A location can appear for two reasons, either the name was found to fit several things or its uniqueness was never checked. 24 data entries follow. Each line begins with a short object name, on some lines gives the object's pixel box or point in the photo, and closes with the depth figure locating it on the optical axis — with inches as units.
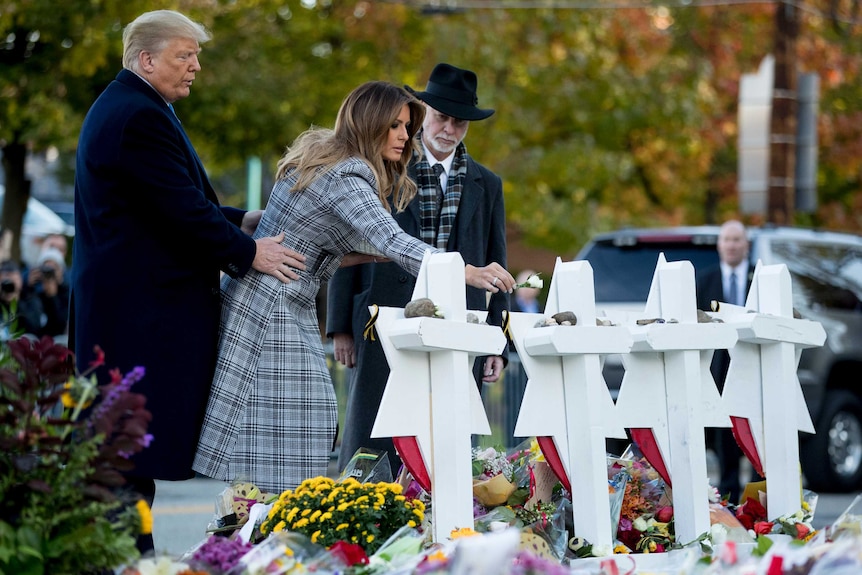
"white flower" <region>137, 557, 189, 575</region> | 254.1
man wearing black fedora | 432.1
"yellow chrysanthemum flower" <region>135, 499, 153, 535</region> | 253.3
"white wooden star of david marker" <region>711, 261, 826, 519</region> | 388.2
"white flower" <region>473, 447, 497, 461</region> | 399.5
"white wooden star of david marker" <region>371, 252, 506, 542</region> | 323.0
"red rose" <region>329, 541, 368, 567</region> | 279.9
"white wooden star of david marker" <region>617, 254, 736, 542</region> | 362.9
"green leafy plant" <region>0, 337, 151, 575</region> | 247.0
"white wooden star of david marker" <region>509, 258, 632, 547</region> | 340.2
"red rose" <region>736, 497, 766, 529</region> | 394.9
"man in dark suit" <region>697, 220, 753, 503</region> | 693.3
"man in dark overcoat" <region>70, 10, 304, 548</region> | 335.0
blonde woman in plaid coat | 346.3
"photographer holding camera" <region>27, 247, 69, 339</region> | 891.4
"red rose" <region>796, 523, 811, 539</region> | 368.0
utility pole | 1209.4
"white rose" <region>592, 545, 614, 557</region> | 336.5
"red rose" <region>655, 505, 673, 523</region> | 377.4
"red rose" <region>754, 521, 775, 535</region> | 377.1
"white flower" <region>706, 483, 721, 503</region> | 403.9
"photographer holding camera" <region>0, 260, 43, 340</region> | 826.2
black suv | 795.4
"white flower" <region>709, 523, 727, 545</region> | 355.9
